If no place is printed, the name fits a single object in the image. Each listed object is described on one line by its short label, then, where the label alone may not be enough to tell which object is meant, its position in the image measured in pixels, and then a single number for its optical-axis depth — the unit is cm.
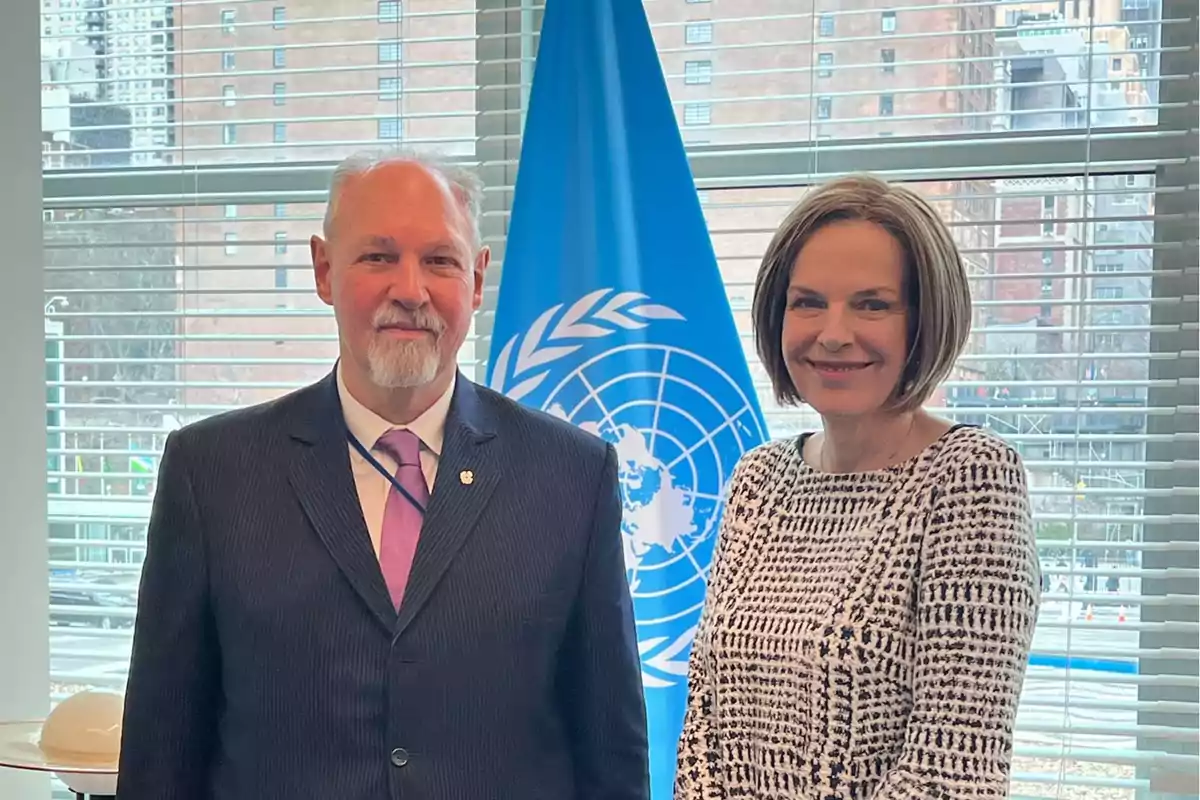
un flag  231
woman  138
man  158
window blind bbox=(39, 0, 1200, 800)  247
